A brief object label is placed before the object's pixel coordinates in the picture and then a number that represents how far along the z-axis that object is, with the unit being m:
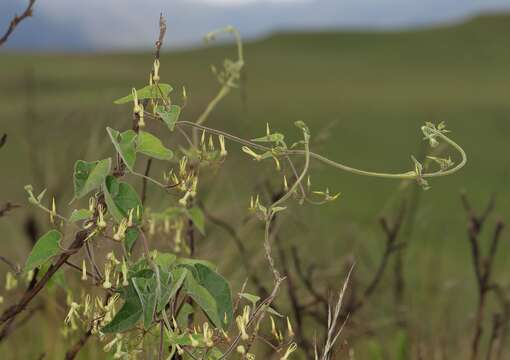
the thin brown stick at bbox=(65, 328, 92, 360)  1.14
